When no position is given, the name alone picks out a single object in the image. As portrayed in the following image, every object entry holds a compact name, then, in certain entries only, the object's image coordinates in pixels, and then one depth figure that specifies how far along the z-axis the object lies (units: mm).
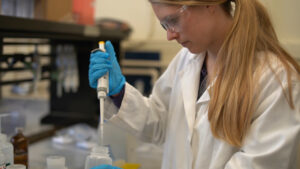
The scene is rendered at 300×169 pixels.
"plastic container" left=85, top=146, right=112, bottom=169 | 944
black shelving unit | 1584
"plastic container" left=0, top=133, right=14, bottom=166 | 903
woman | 910
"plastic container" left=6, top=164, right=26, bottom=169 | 858
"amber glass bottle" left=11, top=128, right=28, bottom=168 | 1130
